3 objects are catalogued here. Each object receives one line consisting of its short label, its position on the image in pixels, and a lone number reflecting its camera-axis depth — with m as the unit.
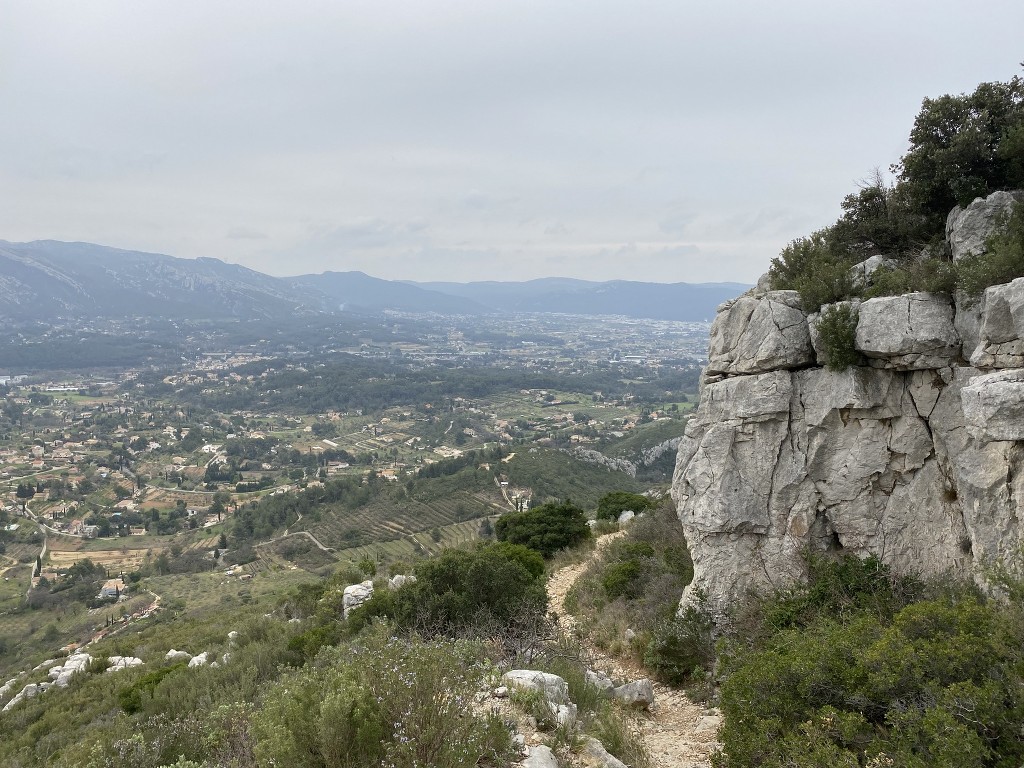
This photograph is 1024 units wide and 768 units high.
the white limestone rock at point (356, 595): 13.90
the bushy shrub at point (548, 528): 17.14
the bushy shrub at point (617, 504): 21.09
